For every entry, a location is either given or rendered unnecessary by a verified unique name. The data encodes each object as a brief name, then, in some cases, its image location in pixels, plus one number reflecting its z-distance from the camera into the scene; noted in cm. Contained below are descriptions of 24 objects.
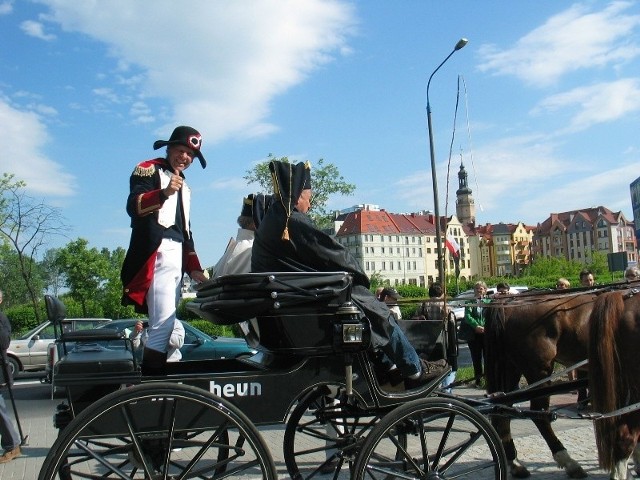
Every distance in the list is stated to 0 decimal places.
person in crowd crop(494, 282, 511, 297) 998
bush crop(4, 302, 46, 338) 3234
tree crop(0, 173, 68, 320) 2744
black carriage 343
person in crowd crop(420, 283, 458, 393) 458
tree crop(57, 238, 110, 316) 4313
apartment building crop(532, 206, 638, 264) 12900
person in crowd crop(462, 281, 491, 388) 833
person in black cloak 384
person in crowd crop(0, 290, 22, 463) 663
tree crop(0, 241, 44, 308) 6559
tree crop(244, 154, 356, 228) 4450
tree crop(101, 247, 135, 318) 3381
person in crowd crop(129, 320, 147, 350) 1125
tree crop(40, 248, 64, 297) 8888
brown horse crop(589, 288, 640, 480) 457
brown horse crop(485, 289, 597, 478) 593
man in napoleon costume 396
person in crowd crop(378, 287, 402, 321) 616
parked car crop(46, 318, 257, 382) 1188
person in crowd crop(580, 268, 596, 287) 945
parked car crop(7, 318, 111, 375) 1548
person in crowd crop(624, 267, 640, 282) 907
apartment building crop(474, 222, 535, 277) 13938
